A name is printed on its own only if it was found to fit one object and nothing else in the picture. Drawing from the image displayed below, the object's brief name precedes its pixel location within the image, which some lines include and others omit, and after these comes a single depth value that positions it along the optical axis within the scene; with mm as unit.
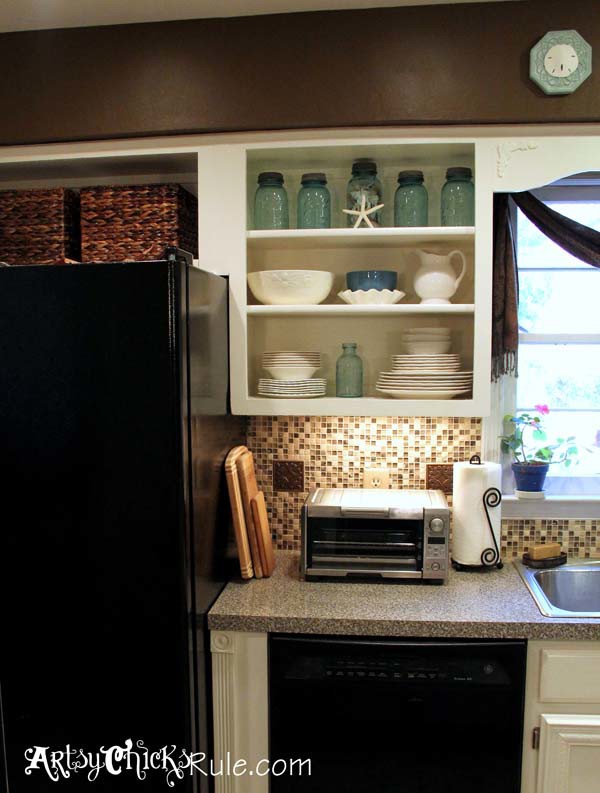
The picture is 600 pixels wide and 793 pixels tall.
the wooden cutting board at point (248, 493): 1994
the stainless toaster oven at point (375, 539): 1968
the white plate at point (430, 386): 2012
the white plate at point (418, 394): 2012
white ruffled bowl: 2053
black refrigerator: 1599
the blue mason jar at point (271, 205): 2102
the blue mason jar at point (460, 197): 2043
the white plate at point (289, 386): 2072
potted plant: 2258
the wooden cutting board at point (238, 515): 1956
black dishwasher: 1740
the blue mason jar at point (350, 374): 2150
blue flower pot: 2246
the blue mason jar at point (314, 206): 2104
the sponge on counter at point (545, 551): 2172
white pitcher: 2043
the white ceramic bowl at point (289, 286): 2039
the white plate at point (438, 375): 2010
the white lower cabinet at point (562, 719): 1750
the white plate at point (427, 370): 2012
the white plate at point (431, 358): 2029
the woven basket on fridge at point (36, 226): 2066
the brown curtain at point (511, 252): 2137
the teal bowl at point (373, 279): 2062
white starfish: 2059
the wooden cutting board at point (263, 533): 2006
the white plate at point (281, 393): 2076
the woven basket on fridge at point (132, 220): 2049
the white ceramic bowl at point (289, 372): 2092
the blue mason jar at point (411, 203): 2078
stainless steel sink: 2129
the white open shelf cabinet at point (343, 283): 1993
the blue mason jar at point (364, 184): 2070
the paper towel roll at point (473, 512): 2098
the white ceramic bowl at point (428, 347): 2088
